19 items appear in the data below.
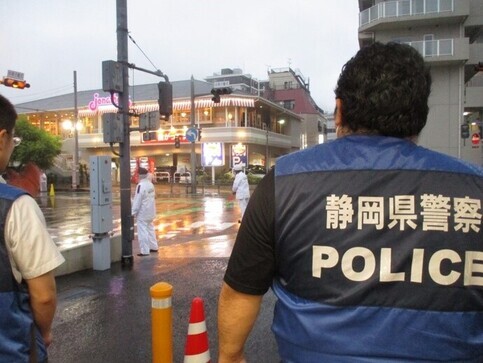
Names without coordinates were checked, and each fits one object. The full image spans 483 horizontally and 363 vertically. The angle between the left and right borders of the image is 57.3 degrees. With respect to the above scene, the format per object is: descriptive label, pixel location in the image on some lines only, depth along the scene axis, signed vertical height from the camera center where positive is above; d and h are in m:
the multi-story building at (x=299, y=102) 61.90 +9.59
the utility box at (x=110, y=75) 8.26 +1.81
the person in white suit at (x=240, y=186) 15.00 -0.55
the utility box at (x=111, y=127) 8.41 +0.85
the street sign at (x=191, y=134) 29.19 +2.41
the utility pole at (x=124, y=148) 8.62 +0.45
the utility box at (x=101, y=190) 8.21 -0.35
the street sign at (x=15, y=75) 18.64 +4.16
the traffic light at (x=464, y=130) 24.98 +2.11
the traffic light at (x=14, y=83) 18.11 +3.72
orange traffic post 3.21 -1.11
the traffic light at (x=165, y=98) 9.66 +1.59
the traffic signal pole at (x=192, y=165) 30.60 +0.39
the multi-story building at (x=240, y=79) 61.65 +13.85
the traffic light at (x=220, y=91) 20.12 +3.63
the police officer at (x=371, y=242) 1.46 -0.25
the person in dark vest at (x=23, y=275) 1.88 -0.46
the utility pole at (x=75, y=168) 34.78 +0.32
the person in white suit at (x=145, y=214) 10.02 -0.98
